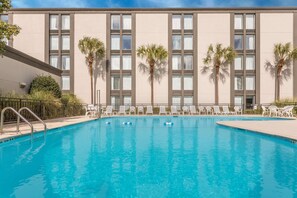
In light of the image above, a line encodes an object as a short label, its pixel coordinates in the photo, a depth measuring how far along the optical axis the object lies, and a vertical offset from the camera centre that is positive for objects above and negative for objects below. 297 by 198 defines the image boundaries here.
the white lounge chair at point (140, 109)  26.23 -1.02
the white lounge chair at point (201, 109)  26.35 -1.05
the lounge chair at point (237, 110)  25.98 -1.16
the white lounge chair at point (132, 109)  26.08 -1.02
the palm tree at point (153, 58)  27.80 +5.24
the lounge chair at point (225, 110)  24.61 -1.07
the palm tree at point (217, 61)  28.17 +4.97
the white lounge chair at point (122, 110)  24.59 -1.07
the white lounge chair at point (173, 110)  25.05 -1.08
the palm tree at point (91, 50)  28.39 +6.37
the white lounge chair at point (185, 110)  26.45 -1.14
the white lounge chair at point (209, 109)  26.76 -1.05
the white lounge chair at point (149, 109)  24.97 -1.03
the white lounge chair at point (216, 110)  24.53 -1.06
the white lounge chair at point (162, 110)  24.55 -1.06
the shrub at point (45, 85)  17.14 +1.14
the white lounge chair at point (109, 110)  24.66 -1.07
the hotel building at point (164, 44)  30.00 +7.45
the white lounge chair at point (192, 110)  25.22 -1.09
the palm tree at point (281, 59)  28.35 +5.27
